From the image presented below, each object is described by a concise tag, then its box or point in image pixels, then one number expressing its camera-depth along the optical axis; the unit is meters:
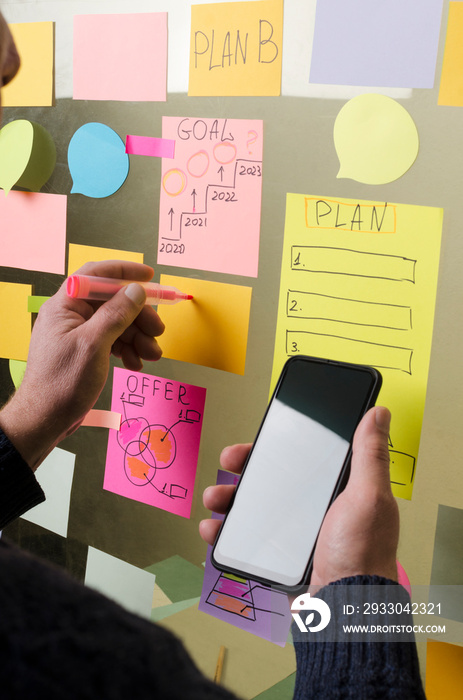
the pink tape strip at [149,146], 0.57
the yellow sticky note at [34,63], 0.64
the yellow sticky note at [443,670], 0.48
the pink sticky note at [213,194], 0.53
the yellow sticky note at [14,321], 0.72
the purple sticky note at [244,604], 0.56
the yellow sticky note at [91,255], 0.62
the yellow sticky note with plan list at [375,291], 0.46
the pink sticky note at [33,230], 0.67
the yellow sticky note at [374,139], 0.45
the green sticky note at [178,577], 0.61
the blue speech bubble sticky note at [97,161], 0.61
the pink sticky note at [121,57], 0.56
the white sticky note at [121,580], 0.65
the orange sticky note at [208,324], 0.56
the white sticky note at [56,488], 0.71
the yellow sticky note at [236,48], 0.49
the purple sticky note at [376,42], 0.43
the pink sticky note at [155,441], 0.61
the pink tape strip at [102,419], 0.66
